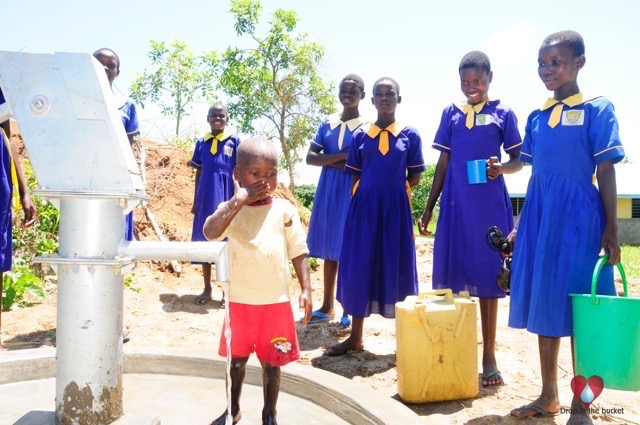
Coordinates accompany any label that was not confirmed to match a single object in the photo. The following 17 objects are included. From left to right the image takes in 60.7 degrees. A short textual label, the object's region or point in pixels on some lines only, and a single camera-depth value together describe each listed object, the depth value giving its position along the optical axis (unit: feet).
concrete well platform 6.03
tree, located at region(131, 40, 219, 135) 43.39
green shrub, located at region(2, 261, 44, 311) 13.43
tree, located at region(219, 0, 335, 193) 39.83
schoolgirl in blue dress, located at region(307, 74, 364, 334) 12.86
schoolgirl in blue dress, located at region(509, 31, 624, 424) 7.02
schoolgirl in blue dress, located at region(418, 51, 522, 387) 9.30
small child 6.22
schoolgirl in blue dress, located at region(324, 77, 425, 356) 10.30
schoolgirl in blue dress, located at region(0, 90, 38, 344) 9.21
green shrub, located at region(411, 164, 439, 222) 66.54
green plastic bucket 6.10
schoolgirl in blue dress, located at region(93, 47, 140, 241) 10.62
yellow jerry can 8.04
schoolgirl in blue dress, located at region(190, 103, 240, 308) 14.60
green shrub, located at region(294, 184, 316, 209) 63.46
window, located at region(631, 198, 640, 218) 64.90
